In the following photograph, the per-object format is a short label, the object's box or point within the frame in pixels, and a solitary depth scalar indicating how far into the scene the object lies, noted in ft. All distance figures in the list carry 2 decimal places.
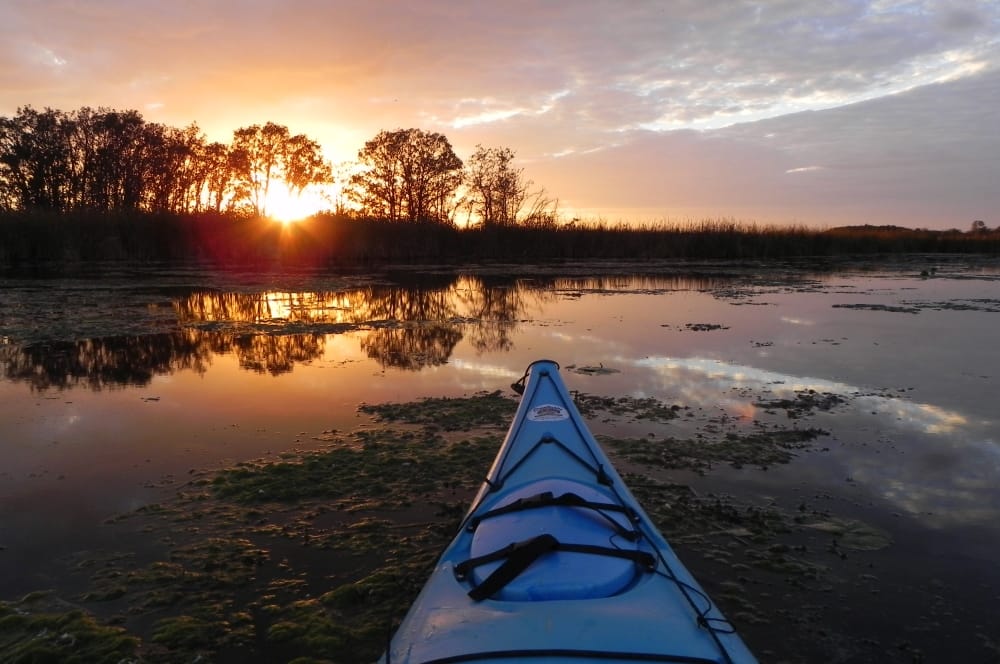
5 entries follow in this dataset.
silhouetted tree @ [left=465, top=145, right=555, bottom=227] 124.16
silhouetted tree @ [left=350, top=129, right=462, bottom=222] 127.34
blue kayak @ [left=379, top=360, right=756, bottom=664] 5.77
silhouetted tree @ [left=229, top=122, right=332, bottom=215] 122.93
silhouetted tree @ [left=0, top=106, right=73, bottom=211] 96.22
